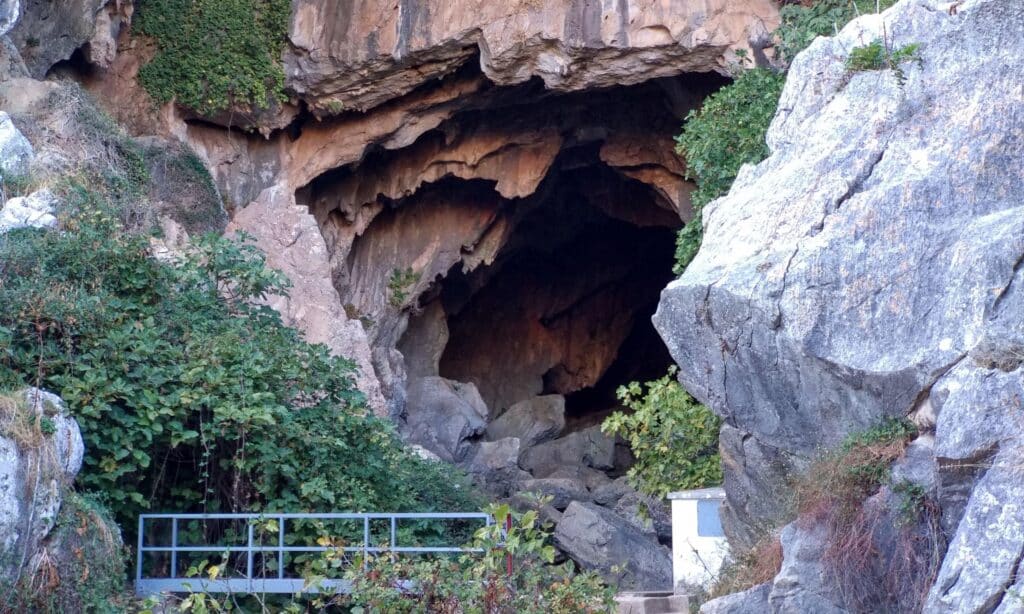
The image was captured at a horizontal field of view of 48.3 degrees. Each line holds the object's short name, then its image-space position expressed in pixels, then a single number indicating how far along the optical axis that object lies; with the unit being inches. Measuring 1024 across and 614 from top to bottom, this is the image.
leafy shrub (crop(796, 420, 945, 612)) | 268.5
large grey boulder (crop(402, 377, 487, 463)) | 743.1
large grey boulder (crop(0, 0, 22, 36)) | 470.9
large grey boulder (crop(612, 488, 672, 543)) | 497.7
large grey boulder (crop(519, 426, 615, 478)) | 814.5
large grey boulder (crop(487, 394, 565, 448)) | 841.5
